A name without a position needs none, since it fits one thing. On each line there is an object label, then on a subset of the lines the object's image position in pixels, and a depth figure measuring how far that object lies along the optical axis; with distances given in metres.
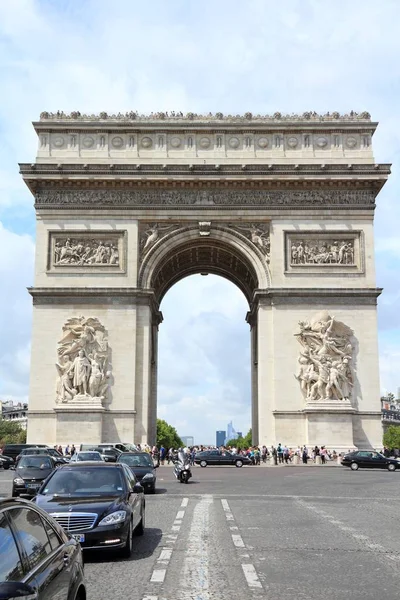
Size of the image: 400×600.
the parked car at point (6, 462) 45.72
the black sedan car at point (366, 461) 38.09
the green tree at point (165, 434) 148.88
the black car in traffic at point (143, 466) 22.14
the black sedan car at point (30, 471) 20.59
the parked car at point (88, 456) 27.34
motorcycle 28.02
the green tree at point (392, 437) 125.56
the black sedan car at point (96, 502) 10.01
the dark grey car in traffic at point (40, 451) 32.28
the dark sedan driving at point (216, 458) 45.40
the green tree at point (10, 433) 112.69
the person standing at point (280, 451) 40.48
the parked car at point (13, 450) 48.59
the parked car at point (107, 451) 31.75
